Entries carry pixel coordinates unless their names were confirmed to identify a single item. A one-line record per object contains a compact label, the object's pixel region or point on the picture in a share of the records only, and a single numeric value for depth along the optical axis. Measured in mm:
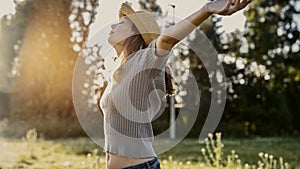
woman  1742
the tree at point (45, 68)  13679
